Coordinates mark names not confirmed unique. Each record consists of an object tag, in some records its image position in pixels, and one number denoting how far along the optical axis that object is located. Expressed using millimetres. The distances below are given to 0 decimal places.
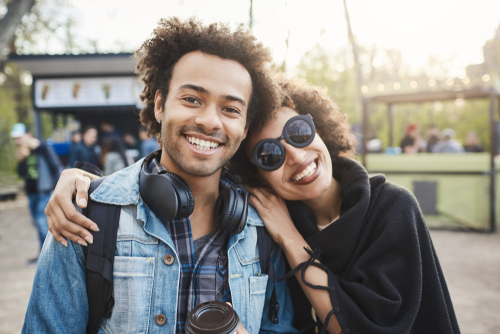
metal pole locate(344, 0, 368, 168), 7563
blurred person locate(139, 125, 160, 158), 7055
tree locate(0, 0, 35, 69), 7812
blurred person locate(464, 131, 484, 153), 10392
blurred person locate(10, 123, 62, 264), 5340
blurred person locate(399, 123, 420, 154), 8328
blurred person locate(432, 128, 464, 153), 8391
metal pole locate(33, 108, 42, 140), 9499
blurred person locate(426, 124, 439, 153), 10482
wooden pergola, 6609
